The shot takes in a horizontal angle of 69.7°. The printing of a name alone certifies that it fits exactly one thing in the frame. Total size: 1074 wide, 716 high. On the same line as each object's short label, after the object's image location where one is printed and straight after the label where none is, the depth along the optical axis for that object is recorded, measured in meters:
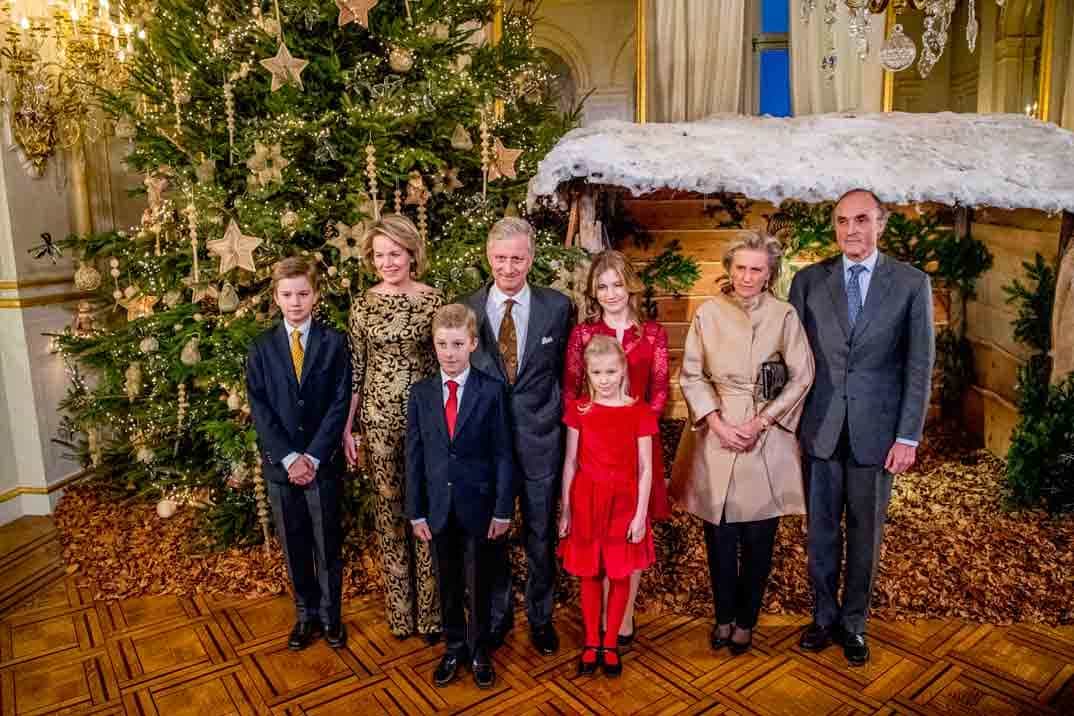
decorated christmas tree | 3.83
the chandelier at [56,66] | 4.71
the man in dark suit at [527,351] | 2.98
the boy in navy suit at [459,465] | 2.87
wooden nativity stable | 3.98
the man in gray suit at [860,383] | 3.00
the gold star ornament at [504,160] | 3.99
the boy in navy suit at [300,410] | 3.11
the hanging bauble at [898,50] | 4.18
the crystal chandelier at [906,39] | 4.06
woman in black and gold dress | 3.08
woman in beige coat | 3.00
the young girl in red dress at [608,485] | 2.90
